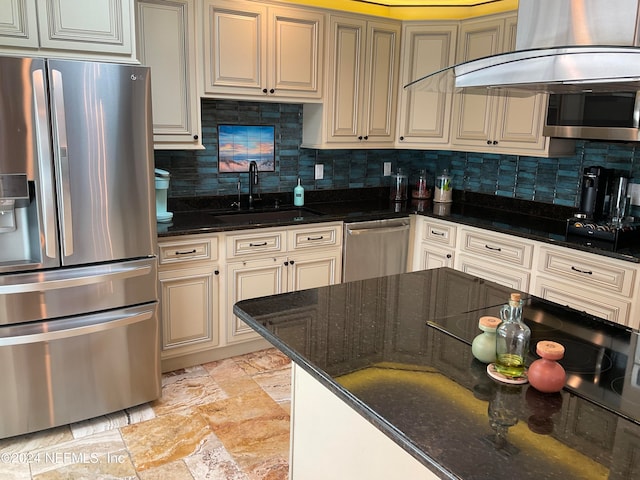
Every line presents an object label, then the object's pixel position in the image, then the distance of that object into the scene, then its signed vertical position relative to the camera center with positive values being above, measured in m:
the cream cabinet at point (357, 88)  3.79 +0.35
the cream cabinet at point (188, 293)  3.15 -0.96
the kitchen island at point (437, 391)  1.10 -0.60
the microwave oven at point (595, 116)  2.94 +0.16
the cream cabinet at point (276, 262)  3.39 -0.83
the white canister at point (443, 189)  4.38 -0.39
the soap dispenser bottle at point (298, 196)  4.03 -0.45
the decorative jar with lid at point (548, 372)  1.29 -0.54
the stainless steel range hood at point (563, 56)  1.09 +0.19
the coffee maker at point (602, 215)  2.98 -0.43
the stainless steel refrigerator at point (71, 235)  2.36 -0.50
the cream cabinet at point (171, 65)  3.09 +0.38
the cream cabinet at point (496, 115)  3.55 +0.18
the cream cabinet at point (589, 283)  2.83 -0.76
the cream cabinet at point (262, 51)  3.32 +0.53
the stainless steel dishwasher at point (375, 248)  3.77 -0.78
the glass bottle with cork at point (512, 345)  1.34 -0.50
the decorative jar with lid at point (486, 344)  1.44 -0.53
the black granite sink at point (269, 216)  3.62 -0.56
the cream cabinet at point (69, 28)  2.43 +0.46
